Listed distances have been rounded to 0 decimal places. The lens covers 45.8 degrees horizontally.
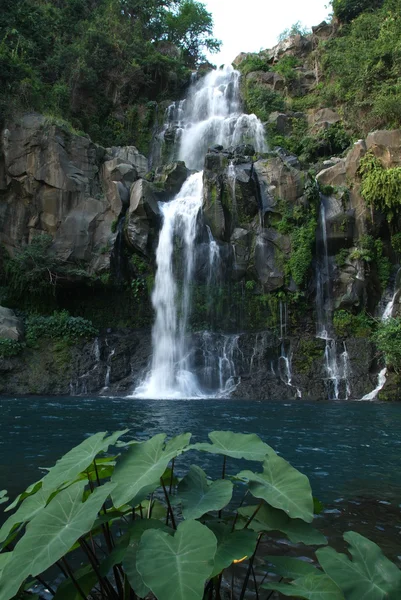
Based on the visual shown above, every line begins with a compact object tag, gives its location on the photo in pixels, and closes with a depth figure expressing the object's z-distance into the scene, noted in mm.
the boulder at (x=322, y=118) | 25766
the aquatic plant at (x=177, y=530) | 1572
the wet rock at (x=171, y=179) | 20516
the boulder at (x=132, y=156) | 22969
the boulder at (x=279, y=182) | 19375
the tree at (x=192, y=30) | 36281
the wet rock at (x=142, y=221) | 19156
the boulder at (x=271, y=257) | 18453
